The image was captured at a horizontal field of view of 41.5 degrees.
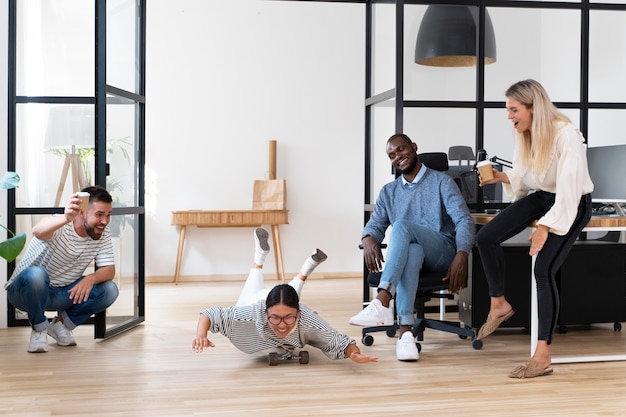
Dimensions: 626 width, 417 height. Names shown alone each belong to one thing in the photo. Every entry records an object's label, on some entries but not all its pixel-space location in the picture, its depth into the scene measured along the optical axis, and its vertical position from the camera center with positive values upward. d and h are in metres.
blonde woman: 3.63 -0.07
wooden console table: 7.93 -0.30
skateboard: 3.91 -0.80
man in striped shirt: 4.32 -0.47
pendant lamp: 5.12 +0.95
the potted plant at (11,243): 4.14 -0.29
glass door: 4.93 +0.41
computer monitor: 4.76 +0.10
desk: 3.90 -0.56
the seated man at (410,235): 4.09 -0.24
